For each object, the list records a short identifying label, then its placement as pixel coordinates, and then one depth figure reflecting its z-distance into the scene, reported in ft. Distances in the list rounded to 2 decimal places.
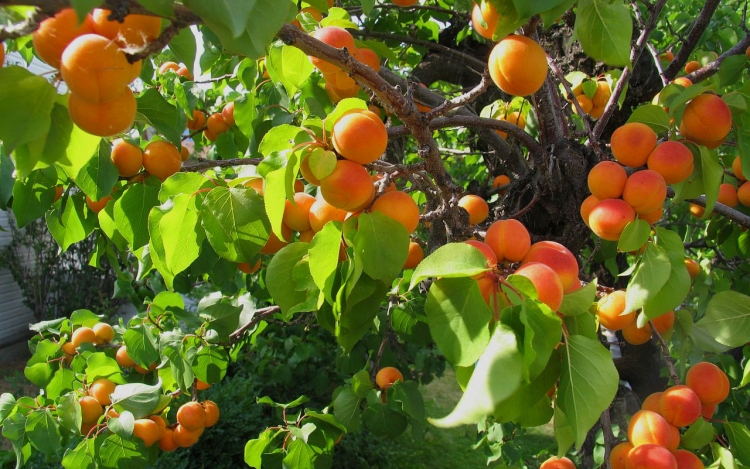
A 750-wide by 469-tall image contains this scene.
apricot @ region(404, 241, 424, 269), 3.84
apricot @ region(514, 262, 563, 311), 2.23
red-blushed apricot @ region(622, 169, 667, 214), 3.27
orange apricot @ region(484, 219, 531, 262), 2.69
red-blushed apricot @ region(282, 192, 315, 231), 3.04
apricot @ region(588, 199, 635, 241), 3.28
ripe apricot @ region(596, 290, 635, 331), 3.57
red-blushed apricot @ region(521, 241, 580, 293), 2.60
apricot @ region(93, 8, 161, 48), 1.97
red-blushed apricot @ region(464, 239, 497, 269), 2.49
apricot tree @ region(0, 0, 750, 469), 2.03
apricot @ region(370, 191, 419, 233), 2.66
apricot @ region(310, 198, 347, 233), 2.81
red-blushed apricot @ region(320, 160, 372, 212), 2.47
